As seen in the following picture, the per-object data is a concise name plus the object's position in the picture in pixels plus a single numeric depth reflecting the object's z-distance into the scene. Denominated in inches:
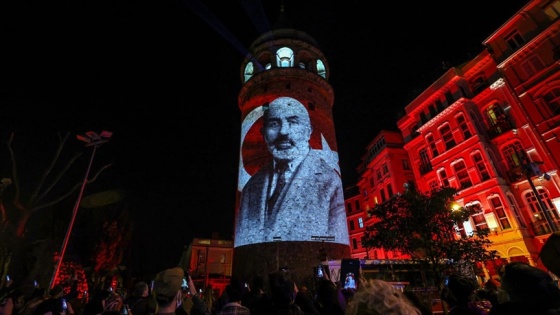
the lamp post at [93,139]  744.6
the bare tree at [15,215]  600.4
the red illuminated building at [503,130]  745.6
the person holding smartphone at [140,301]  187.3
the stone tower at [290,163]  708.0
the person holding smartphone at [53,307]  170.6
